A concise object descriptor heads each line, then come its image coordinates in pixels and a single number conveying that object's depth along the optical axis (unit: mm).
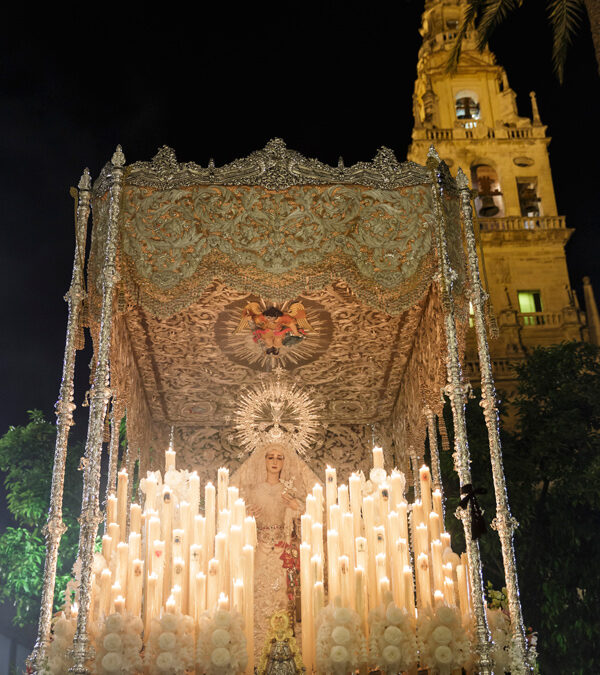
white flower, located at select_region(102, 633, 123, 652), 5441
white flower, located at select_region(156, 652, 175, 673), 5434
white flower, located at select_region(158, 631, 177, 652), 5516
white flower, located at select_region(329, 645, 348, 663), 5625
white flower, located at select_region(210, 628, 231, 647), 5633
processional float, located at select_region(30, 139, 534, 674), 5688
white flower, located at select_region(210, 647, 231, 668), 5559
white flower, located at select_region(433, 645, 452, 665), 5605
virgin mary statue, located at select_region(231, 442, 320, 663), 8094
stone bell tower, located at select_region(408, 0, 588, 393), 22188
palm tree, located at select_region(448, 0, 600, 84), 8594
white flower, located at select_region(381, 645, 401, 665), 5625
